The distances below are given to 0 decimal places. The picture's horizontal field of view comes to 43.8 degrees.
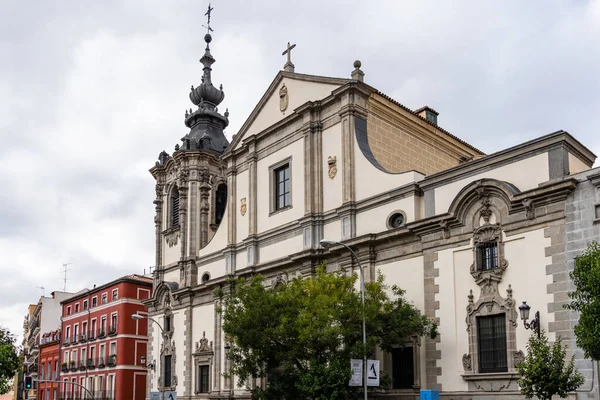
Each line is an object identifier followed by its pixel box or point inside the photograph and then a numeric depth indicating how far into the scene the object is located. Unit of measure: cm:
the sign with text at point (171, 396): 3165
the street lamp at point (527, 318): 1991
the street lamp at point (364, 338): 2119
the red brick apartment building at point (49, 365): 6488
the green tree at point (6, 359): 3606
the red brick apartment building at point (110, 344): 5072
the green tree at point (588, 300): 1600
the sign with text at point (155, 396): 3341
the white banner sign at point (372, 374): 2142
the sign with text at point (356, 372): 2122
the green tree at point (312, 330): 2230
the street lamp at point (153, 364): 3872
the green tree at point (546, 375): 1742
